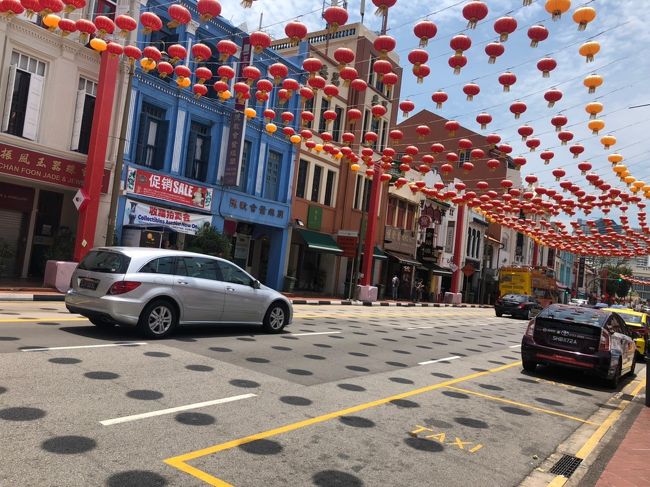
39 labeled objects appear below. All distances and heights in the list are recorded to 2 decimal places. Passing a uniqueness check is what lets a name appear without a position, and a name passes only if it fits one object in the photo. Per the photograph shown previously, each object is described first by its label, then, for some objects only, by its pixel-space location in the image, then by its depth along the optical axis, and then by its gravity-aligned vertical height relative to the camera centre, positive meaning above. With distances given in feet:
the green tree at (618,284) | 315.78 +17.50
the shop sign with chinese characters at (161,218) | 66.28 +5.78
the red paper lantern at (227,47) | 41.27 +17.50
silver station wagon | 28.71 -1.73
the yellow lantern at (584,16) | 29.27 +16.36
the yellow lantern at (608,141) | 45.55 +14.66
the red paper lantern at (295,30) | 35.65 +16.78
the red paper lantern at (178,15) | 37.77 +18.16
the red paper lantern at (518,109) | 43.42 +15.91
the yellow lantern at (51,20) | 37.19 +16.35
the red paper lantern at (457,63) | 35.27 +15.60
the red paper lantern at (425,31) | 32.24 +16.00
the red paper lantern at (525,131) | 47.91 +15.50
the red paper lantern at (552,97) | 39.04 +15.48
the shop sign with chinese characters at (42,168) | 55.11 +8.95
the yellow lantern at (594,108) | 40.88 +15.60
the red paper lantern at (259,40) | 39.17 +17.48
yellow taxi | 49.96 -1.43
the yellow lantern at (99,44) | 43.11 +17.33
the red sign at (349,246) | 104.06 +6.90
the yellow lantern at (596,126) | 42.28 +14.81
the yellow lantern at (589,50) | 31.99 +15.81
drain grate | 16.69 -5.36
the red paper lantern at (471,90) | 41.98 +16.41
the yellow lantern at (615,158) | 50.21 +14.54
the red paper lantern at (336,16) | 32.27 +16.42
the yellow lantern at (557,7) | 27.76 +15.85
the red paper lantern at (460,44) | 34.24 +16.44
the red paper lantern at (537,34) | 31.63 +16.24
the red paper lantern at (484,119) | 47.16 +15.95
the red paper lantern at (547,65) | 34.83 +15.83
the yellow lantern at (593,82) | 36.60 +15.84
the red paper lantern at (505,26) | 31.37 +16.41
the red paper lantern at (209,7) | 34.73 +17.26
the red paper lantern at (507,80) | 38.81 +16.27
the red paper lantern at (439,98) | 44.16 +16.34
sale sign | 66.85 +9.87
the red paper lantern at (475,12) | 29.60 +16.13
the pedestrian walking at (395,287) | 119.34 -0.36
